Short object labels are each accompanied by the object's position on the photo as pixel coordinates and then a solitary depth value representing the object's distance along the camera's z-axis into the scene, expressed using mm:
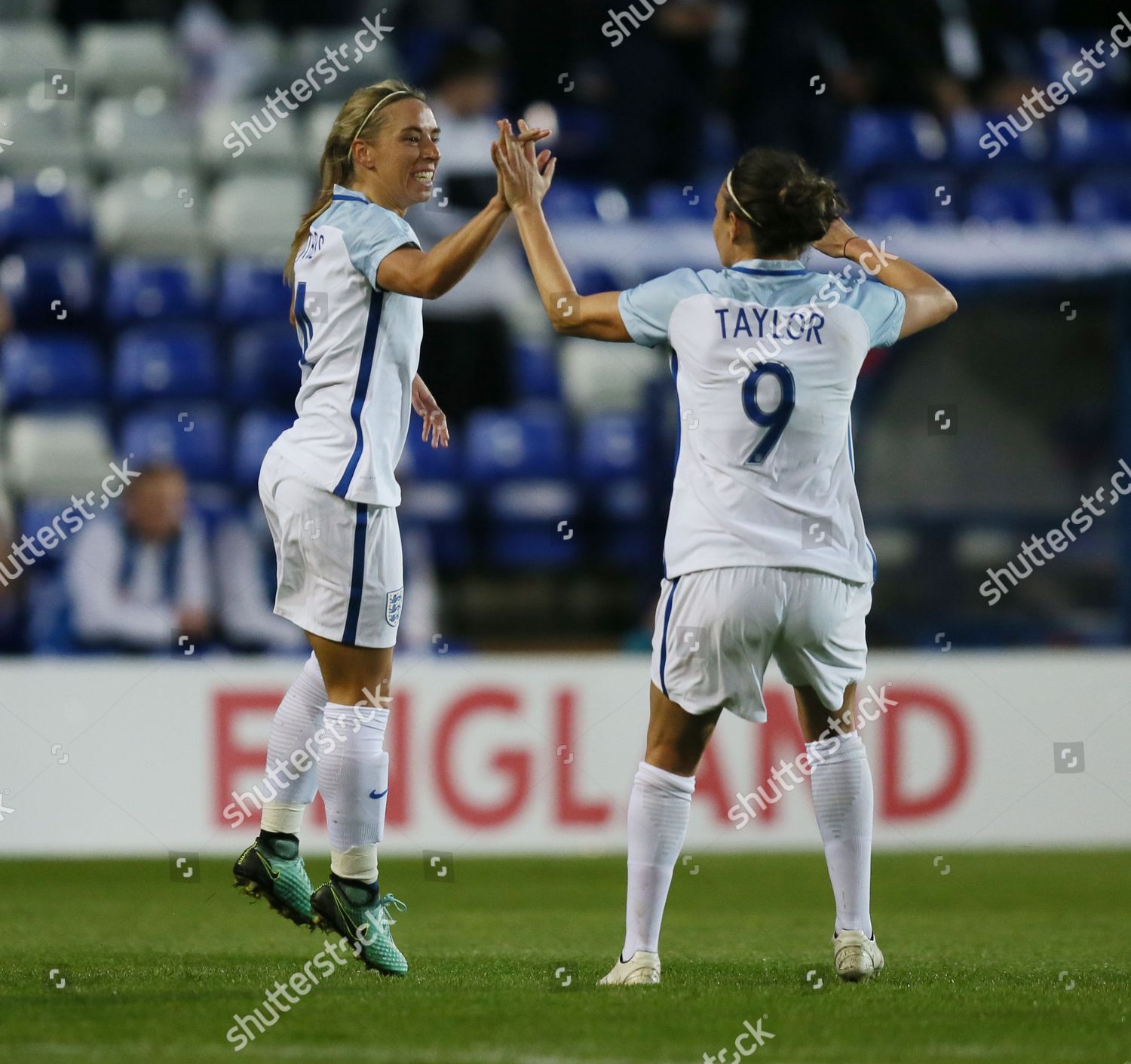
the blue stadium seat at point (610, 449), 10547
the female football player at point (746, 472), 4090
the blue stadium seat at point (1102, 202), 11531
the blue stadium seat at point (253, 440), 10211
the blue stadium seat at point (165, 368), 10516
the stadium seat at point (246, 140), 12031
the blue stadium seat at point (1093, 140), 11914
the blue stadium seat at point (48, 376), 10609
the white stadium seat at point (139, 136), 11961
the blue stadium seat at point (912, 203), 11039
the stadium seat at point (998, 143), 11742
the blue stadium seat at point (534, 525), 10344
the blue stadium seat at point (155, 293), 10893
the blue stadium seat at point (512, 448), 10555
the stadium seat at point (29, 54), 12336
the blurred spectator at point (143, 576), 8336
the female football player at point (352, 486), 4387
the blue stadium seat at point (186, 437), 10188
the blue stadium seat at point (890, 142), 11742
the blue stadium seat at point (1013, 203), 11312
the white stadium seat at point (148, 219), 11344
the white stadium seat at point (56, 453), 10133
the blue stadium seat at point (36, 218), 11094
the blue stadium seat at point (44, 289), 10898
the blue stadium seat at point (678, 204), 11188
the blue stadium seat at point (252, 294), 10820
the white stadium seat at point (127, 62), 12711
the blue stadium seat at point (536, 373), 11094
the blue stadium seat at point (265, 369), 10586
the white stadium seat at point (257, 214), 11453
